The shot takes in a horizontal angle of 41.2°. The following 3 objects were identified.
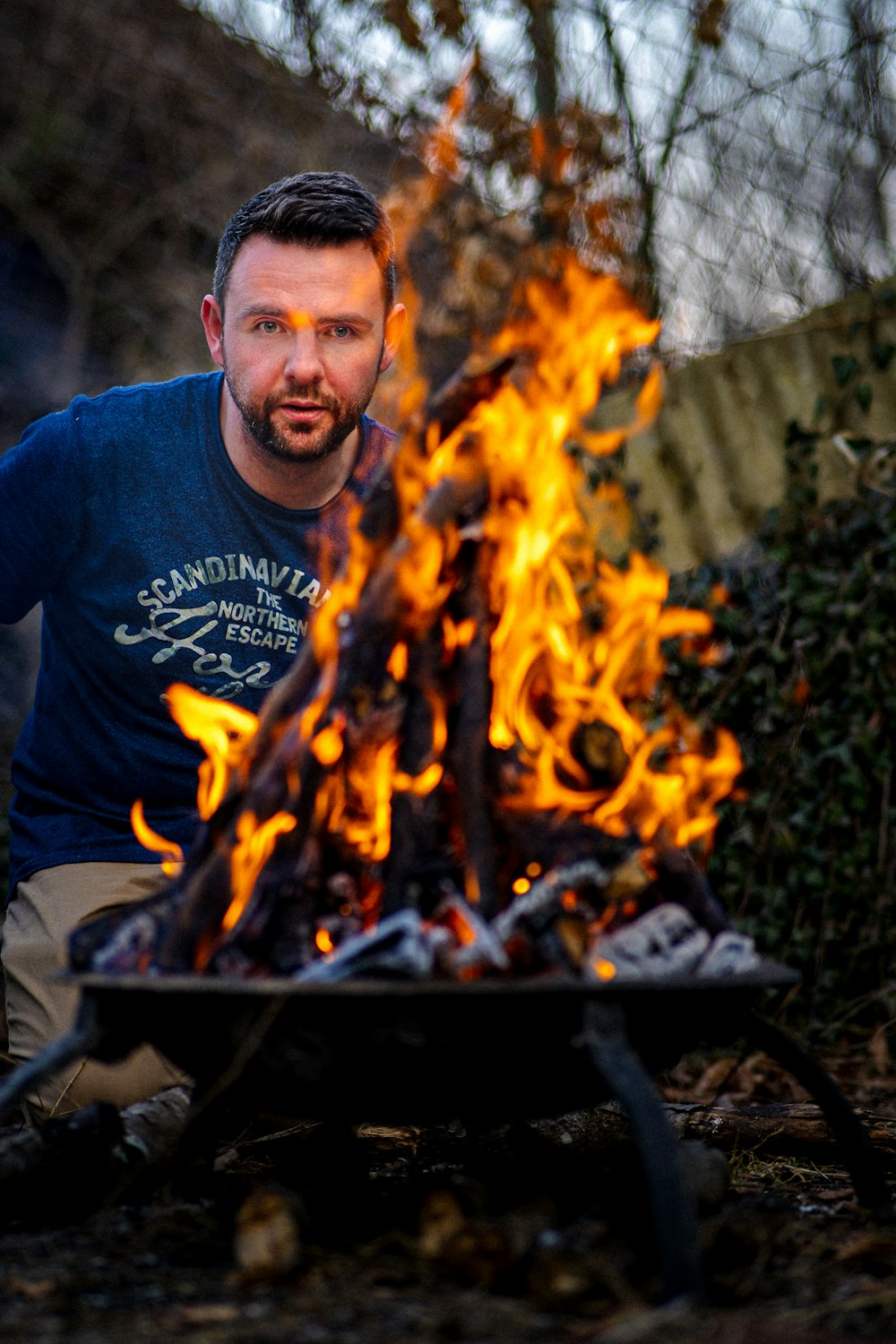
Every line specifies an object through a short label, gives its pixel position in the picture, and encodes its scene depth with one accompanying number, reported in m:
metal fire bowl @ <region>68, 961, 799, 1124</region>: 1.75
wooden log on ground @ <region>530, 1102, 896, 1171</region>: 2.84
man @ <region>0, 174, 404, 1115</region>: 3.10
